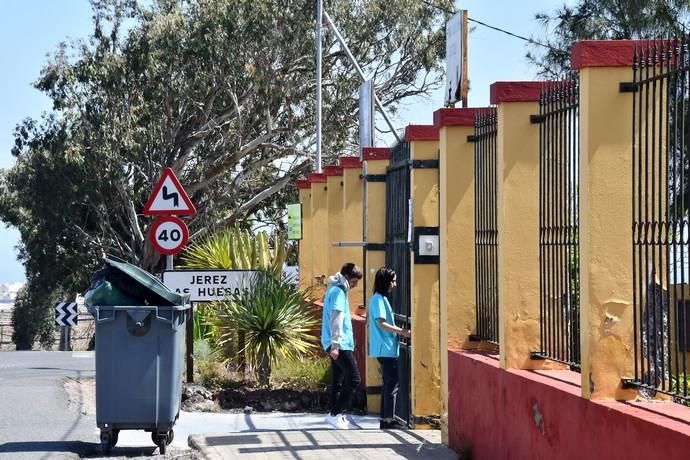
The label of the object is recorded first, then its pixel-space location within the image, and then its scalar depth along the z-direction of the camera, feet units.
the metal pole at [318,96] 98.58
